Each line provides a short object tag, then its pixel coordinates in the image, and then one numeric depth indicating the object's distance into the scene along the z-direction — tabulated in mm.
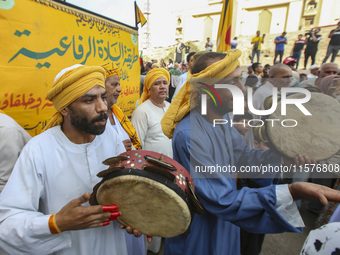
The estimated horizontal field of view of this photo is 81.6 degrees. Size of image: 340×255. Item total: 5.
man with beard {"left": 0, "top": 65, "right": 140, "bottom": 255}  1091
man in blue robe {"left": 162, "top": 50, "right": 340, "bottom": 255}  1075
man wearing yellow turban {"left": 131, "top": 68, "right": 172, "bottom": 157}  2865
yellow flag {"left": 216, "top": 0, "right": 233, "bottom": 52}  4027
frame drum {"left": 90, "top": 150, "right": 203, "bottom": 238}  1048
